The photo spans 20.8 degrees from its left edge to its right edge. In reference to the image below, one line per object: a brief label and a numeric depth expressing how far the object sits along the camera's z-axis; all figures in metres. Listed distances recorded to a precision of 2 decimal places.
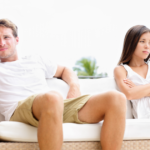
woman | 2.33
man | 1.85
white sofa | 1.94
